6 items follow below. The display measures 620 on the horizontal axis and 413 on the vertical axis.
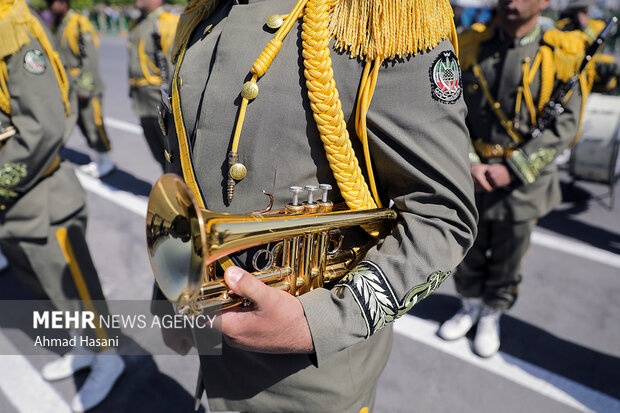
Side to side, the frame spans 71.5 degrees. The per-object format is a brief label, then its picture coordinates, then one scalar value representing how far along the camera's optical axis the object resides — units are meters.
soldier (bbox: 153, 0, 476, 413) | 0.91
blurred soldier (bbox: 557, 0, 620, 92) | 3.68
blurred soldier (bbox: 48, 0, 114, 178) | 5.39
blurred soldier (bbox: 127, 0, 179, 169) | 4.64
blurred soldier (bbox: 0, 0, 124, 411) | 1.96
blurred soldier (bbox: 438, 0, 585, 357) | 2.48
